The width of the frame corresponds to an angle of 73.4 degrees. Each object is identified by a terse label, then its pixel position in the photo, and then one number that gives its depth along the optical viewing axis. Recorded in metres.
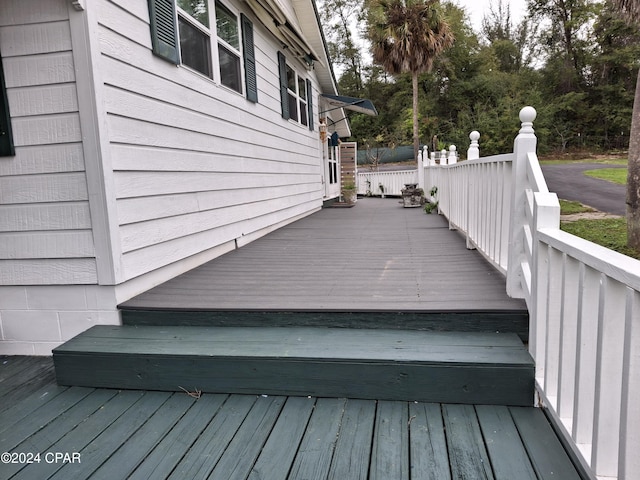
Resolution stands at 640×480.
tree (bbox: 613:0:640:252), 5.32
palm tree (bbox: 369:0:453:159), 15.52
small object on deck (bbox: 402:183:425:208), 9.41
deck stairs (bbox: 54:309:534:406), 1.83
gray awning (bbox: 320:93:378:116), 9.63
